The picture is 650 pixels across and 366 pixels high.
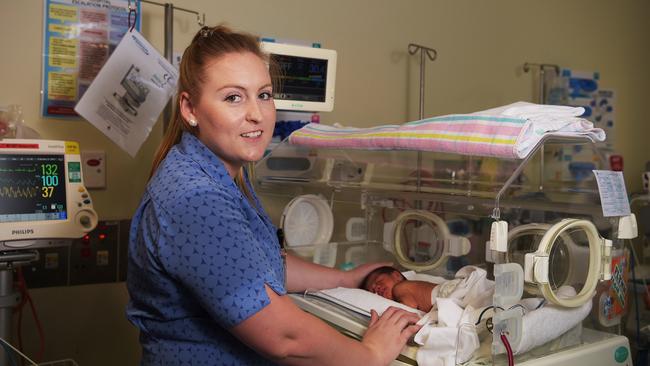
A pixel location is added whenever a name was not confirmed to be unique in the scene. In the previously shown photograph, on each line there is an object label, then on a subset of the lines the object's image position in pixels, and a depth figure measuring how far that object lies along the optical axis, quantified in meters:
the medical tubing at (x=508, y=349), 1.29
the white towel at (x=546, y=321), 1.36
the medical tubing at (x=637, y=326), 2.22
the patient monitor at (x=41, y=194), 1.68
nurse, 1.10
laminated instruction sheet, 2.12
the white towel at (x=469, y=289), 1.55
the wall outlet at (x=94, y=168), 2.23
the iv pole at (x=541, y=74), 3.44
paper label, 1.49
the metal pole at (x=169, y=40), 2.27
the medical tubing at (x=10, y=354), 1.68
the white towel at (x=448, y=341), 1.30
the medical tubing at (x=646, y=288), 2.57
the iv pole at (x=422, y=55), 2.96
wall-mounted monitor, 2.17
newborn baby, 1.74
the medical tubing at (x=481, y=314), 1.36
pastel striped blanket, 1.40
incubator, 1.34
